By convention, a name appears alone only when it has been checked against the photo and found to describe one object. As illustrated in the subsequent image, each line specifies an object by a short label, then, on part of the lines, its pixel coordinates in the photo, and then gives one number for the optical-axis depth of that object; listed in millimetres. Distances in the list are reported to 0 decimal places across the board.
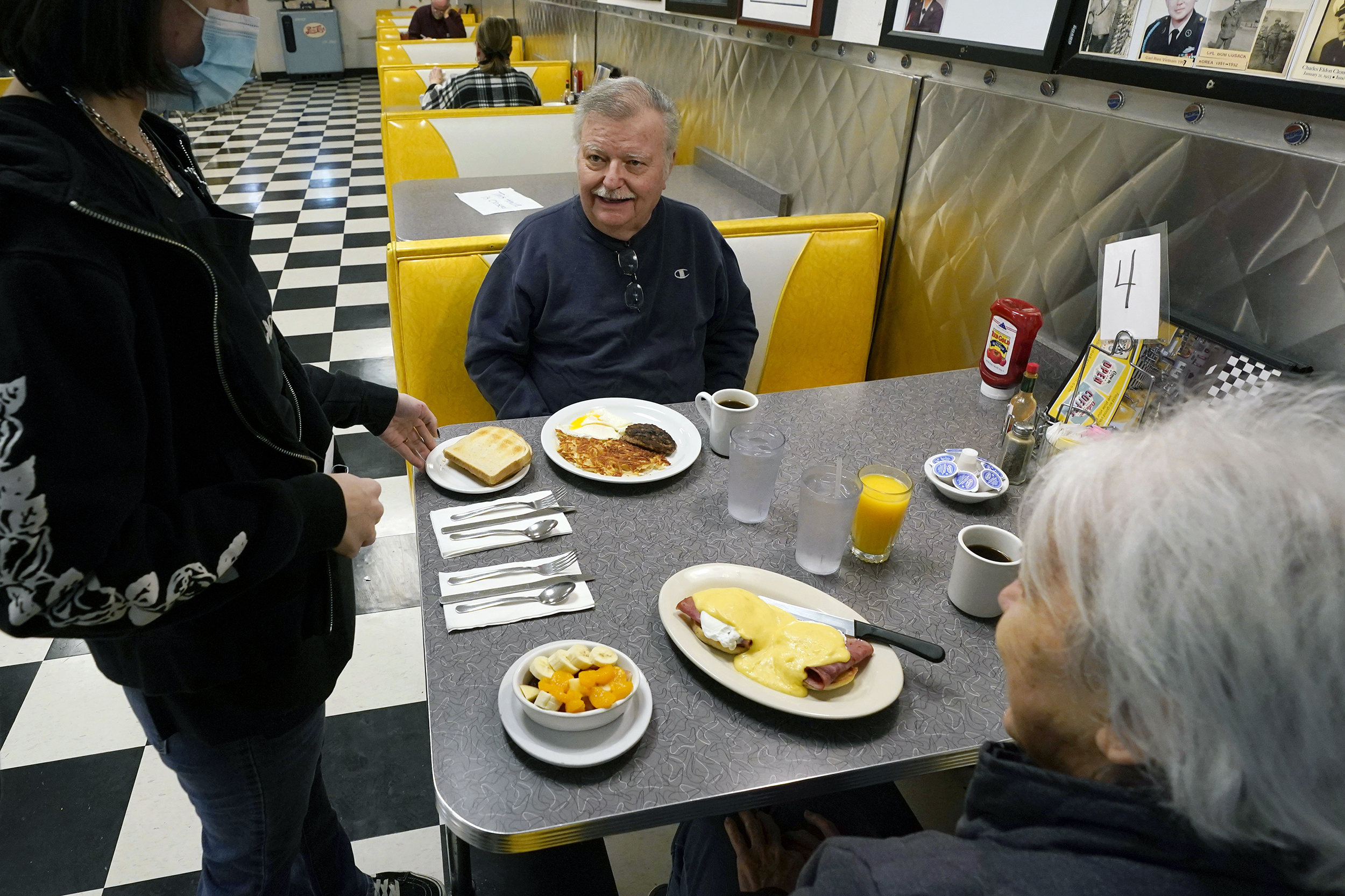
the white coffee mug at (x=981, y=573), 1042
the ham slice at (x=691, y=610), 989
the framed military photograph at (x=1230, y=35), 1311
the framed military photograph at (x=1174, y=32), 1385
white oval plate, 921
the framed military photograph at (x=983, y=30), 1667
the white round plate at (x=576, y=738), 833
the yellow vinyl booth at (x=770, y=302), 1968
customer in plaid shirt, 3908
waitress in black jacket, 658
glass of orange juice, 1139
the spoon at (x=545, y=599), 1051
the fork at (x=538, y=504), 1225
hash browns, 1356
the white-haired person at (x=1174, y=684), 507
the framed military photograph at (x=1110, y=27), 1508
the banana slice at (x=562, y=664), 912
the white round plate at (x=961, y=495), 1306
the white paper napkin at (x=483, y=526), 1152
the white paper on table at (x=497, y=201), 2693
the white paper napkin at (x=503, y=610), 1025
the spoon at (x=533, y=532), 1182
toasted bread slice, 1293
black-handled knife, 976
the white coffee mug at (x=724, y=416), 1421
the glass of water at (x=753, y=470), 1201
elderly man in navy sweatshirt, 1896
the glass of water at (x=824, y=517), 1100
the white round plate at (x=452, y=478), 1275
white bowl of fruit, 846
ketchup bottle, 1629
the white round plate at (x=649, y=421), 1362
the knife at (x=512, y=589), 1065
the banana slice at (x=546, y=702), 859
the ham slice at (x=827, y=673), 934
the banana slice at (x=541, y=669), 899
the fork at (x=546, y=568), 1095
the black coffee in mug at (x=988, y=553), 1116
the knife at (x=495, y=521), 1199
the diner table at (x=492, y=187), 2518
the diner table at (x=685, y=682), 813
